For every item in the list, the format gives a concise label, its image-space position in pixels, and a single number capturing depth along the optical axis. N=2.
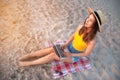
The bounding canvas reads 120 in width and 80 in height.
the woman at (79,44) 2.34
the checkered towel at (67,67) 2.65
